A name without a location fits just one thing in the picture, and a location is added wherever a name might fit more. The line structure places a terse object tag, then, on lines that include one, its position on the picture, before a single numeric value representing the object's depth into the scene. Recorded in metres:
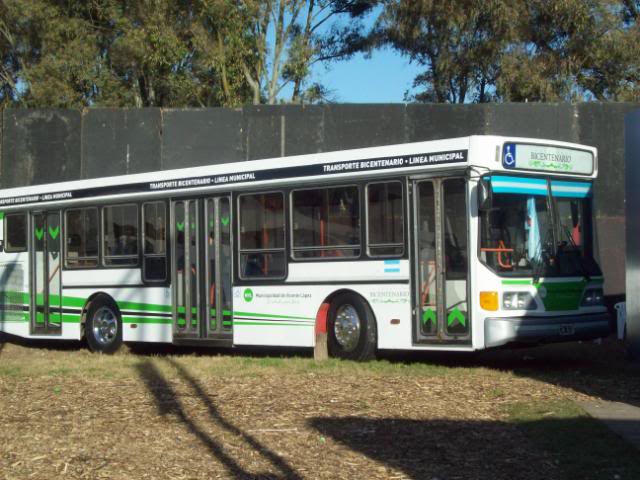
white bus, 13.05
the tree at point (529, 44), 34.91
